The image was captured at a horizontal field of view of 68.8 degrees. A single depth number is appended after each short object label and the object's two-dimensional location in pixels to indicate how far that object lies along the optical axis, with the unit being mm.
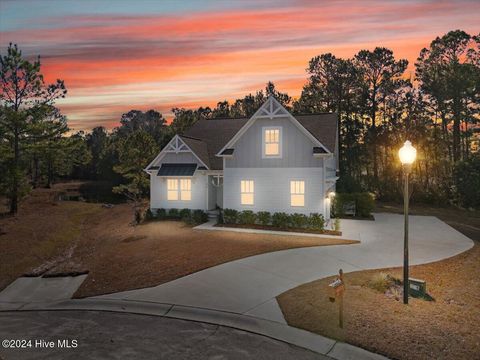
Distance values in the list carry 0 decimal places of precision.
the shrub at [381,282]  11488
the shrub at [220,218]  24622
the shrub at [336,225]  21647
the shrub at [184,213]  25880
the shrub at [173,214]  26656
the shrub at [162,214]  26969
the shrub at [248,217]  23672
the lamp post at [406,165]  10539
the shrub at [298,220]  22188
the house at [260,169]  22781
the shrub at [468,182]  34500
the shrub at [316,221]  21691
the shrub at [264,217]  23312
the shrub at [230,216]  24125
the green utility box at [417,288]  10817
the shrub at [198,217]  25008
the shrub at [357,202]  28298
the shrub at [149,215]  27156
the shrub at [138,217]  26497
